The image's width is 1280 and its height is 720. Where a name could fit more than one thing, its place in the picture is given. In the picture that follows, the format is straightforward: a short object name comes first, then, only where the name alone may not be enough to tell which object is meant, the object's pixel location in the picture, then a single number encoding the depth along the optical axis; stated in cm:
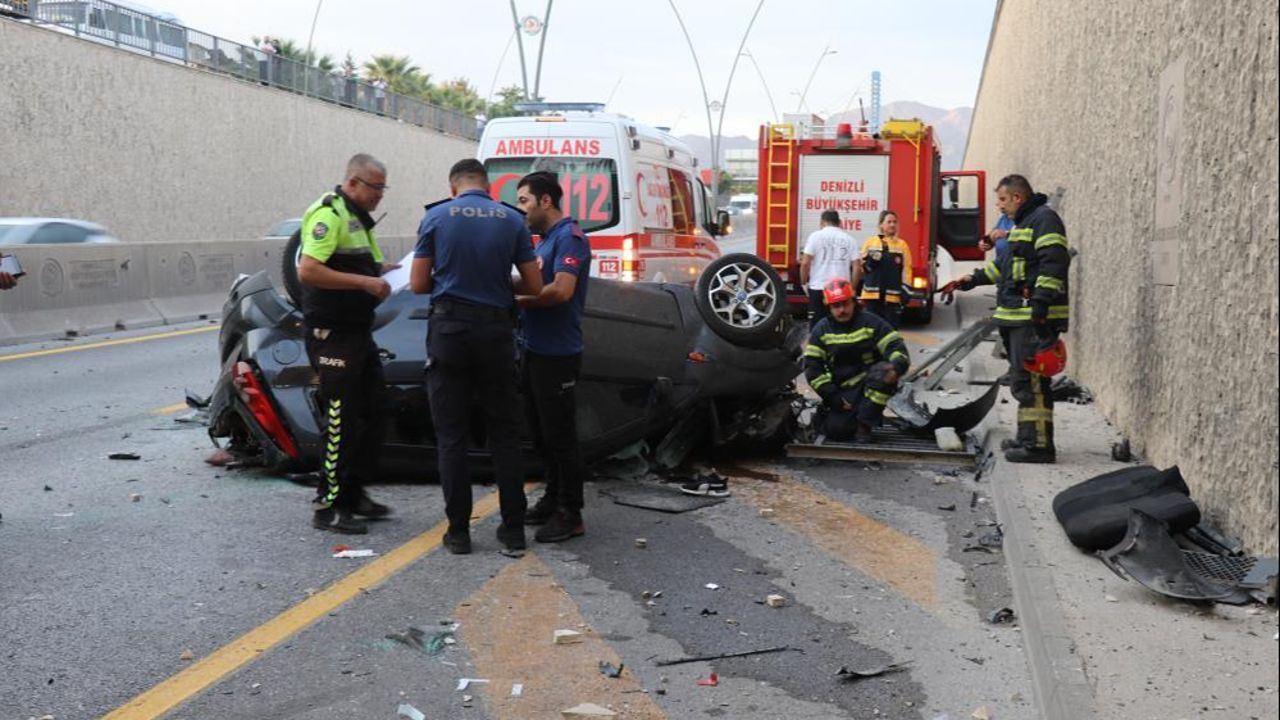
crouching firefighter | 958
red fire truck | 1983
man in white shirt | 1536
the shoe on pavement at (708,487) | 806
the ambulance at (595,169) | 1386
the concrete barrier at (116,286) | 1645
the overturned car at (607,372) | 780
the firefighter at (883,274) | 1557
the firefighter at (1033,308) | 850
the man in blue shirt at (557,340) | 680
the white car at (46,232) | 1830
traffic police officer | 670
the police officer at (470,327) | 639
